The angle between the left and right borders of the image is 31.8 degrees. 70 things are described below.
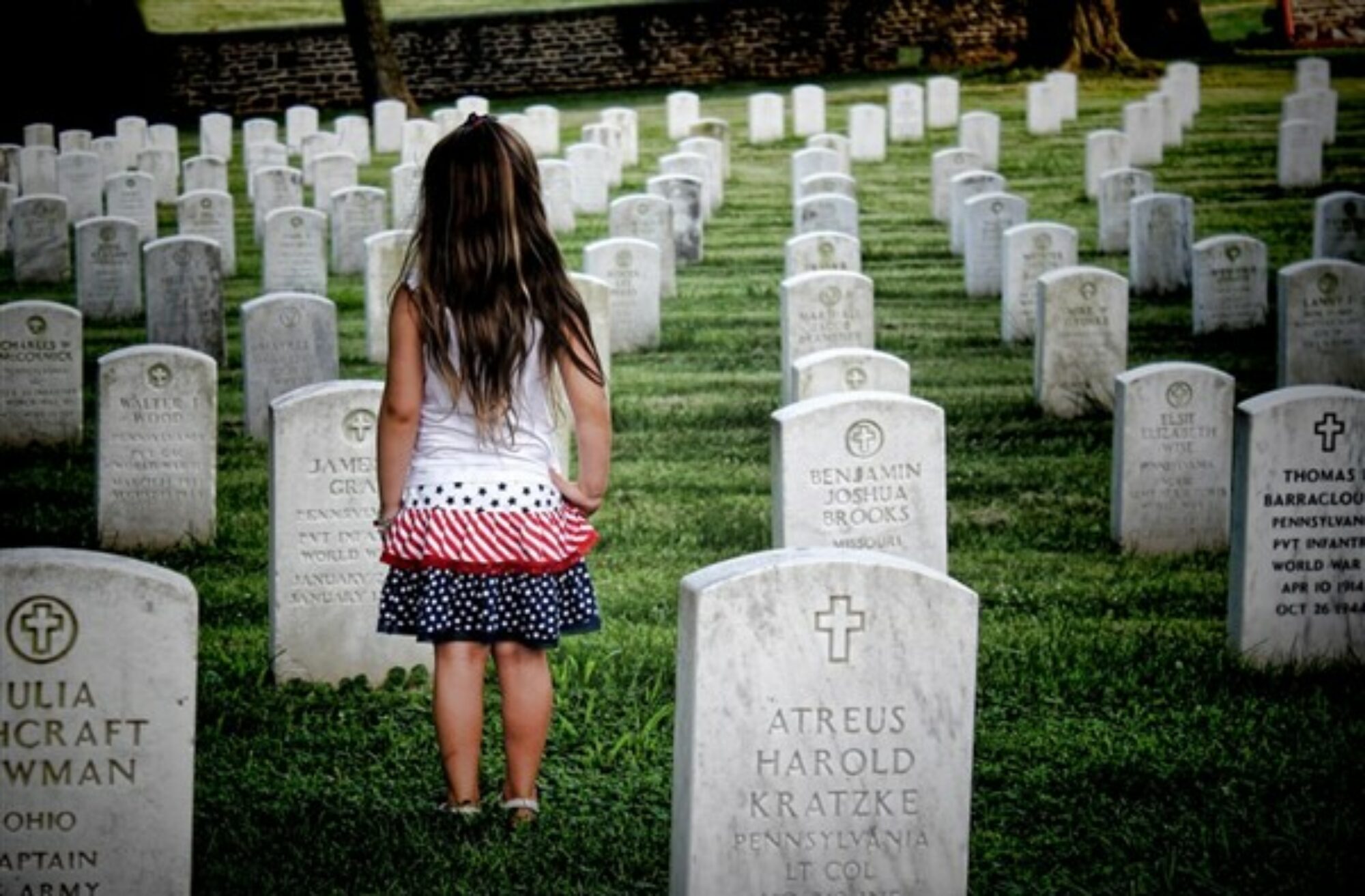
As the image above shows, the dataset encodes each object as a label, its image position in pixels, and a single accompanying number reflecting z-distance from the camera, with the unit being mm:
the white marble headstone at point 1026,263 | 17359
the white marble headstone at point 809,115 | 34188
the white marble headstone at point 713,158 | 26625
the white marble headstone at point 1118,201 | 22328
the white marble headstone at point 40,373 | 13711
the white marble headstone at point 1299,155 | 26922
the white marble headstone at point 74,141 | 29516
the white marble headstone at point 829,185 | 22641
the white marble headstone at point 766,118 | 33625
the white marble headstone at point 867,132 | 30781
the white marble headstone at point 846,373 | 11281
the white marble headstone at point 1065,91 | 33156
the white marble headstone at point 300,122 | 33750
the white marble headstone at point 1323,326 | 14734
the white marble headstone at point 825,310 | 14648
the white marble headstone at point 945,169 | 25344
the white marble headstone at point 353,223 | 22359
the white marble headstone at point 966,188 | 22266
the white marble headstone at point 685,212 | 22438
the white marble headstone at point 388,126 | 34250
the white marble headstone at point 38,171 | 28109
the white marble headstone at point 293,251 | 20078
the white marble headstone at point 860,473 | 9375
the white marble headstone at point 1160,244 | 19562
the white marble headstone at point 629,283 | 17344
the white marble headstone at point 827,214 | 20906
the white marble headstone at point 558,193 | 24544
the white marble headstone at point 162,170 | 28922
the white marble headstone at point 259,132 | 31703
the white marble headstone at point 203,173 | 26750
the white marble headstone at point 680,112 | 33906
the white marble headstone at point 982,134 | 29531
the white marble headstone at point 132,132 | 31078
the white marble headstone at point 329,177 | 26469
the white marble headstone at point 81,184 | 25719
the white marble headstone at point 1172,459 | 11180
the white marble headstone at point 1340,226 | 18375
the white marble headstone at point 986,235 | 19984
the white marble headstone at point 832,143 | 27562
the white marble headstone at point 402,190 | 24219
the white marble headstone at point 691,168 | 25391
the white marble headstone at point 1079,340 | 14438
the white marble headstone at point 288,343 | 14055
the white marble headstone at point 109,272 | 19469
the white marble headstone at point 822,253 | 17844
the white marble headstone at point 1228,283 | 17547
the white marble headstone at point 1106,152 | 26281
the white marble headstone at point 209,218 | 22125
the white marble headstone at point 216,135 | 33219
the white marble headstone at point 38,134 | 31719
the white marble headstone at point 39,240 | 21984
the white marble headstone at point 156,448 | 11258
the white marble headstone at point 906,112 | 33188
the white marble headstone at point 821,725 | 6109
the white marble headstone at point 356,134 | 32500
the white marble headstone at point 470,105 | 32750
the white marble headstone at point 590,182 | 26750
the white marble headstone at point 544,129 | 32250
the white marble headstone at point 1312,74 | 33438
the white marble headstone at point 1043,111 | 32812
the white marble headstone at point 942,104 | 34625
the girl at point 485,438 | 6730
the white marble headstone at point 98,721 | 6039
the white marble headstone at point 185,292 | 17188
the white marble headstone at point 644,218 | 20406
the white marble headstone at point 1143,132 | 29219
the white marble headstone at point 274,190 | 24766
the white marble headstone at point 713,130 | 30141
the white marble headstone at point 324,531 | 8930
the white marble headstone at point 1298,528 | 8930
